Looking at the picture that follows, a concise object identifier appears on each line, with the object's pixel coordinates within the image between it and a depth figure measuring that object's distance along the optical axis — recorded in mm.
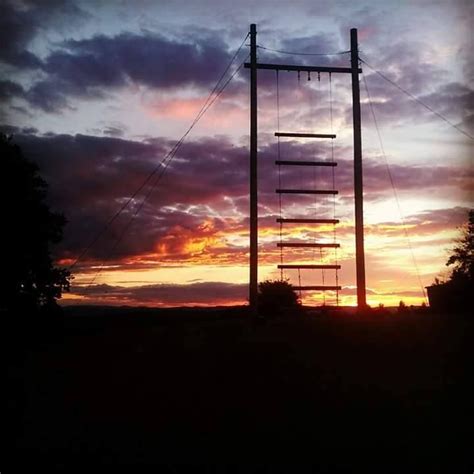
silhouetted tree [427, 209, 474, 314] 20042
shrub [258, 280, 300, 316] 26156
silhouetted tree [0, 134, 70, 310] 24000
